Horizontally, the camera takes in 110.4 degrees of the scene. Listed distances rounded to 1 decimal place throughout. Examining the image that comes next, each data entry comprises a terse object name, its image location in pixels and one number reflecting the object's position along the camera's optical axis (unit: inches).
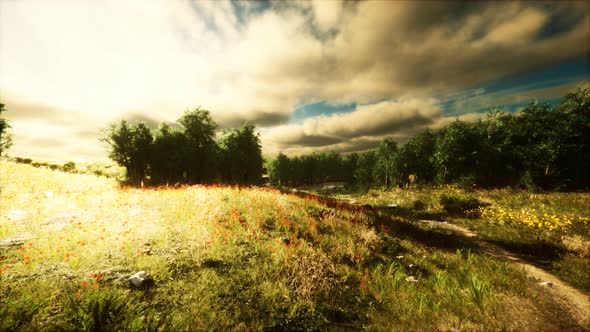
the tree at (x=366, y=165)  2505.4
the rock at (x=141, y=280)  190.5
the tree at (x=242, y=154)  1376.7
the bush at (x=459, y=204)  731.4
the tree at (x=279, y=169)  3508.9
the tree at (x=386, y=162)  1752.0
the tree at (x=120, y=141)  1080.2
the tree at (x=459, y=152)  1227.9
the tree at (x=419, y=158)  1646.2
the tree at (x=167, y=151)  1226.6
